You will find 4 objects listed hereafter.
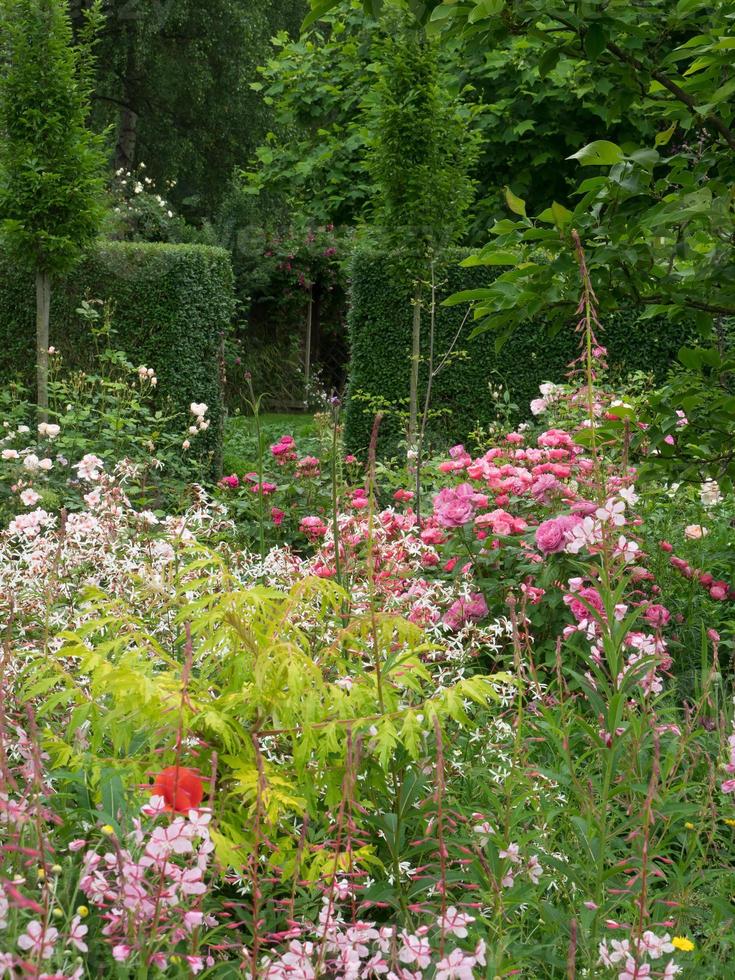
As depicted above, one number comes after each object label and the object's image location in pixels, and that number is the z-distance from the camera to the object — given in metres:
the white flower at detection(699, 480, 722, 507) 5.16
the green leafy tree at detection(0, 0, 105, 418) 7.91
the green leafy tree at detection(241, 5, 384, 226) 12.41
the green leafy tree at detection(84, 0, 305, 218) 21.05
